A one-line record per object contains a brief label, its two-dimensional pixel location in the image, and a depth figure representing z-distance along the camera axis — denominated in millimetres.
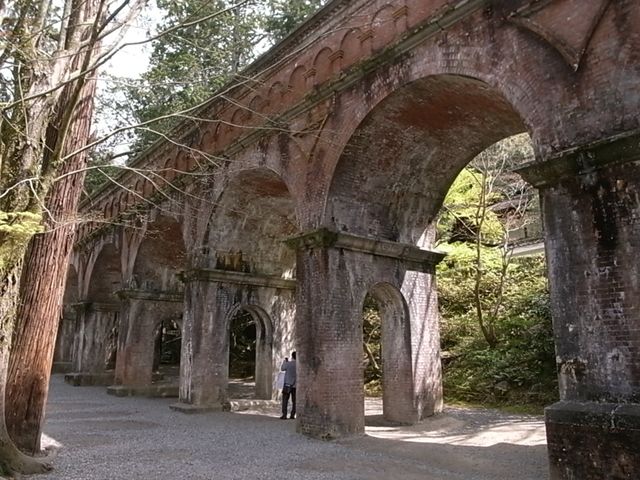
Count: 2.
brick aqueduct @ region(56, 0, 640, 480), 5828
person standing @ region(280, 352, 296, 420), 11969
